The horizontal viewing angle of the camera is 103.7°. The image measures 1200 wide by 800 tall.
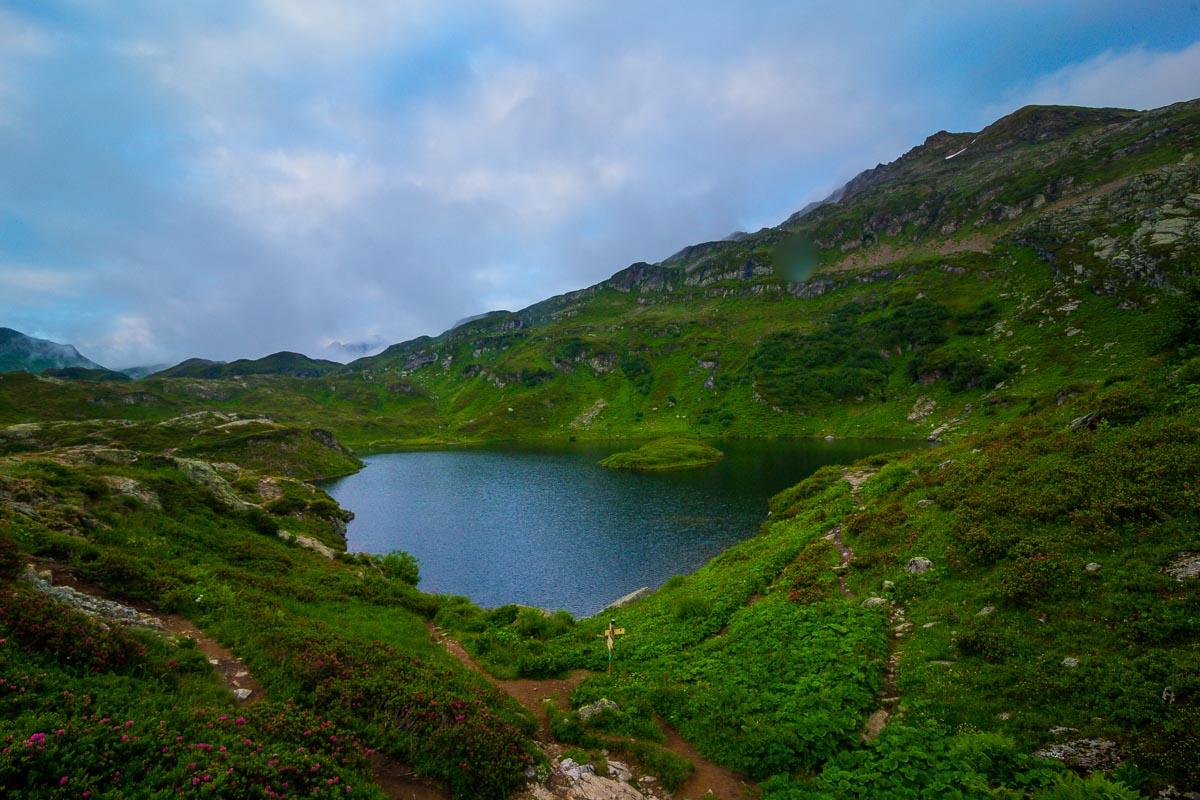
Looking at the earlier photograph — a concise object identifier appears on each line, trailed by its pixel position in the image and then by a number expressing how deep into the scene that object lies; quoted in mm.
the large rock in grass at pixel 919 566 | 21278
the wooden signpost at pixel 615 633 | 26269
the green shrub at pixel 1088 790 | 8227
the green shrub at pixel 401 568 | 39188
